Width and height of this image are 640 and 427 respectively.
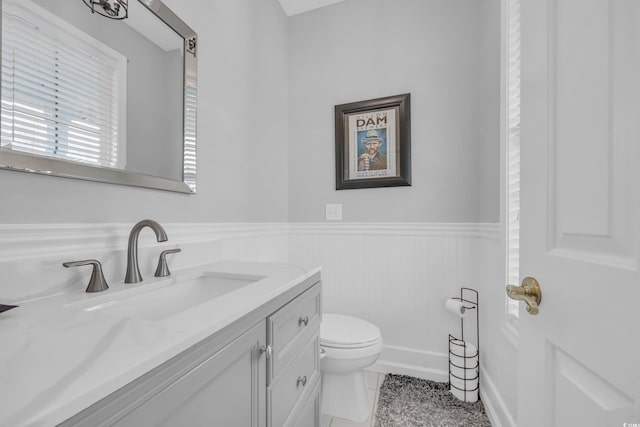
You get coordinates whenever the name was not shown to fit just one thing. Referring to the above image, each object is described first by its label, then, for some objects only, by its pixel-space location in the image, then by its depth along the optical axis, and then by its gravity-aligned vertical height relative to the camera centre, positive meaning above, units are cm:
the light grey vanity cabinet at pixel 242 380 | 41 -35
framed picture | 182 +50
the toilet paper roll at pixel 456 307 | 160 -55
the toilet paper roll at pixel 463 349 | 158 -79
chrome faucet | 86 -12
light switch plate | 199 +1
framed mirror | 70 +38
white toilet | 137 -77
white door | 41 +1
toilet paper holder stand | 157 -83
